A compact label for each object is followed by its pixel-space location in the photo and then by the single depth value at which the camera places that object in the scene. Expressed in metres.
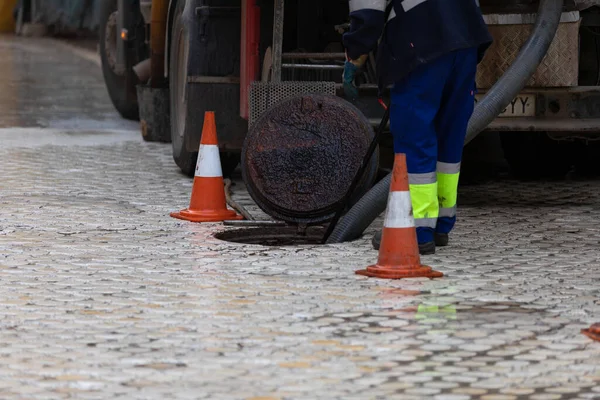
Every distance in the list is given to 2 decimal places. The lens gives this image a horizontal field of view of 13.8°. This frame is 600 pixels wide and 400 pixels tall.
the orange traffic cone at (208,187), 13.83
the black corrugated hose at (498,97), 12.48
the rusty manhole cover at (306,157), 13.31
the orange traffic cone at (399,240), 10.69
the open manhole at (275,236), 13.02
